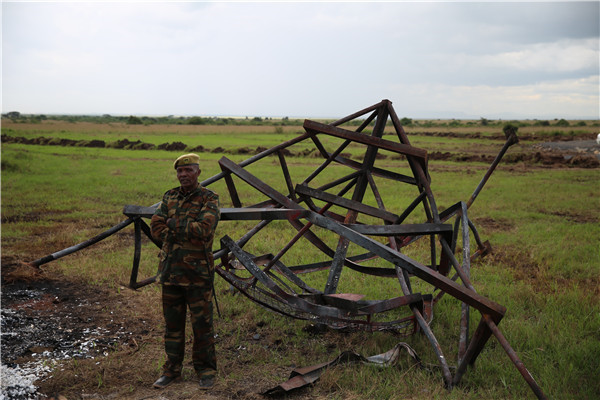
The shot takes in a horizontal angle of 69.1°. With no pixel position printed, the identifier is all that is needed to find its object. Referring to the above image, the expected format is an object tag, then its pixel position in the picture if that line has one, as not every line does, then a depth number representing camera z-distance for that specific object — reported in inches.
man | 137.7
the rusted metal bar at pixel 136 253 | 155.3
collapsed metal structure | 135.6
